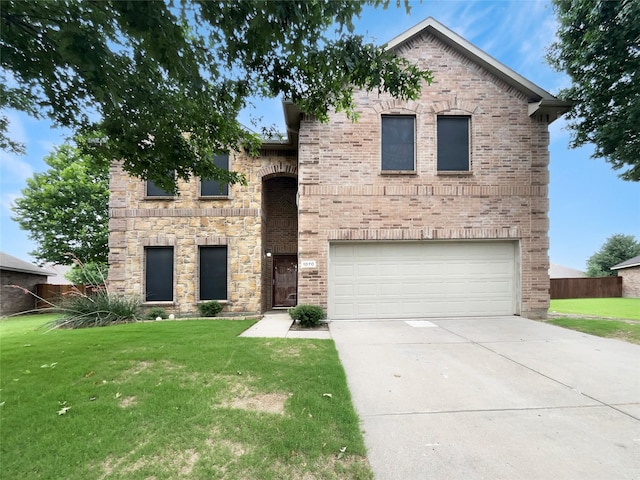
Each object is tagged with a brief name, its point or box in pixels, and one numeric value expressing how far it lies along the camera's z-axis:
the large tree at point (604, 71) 7.04
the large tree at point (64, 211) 17.33
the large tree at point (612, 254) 30.20
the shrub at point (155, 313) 10.06
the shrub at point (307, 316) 7.73
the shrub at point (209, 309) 10.28
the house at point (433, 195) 8.68
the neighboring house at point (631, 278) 22.11
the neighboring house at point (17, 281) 15.79
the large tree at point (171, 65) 3.08
